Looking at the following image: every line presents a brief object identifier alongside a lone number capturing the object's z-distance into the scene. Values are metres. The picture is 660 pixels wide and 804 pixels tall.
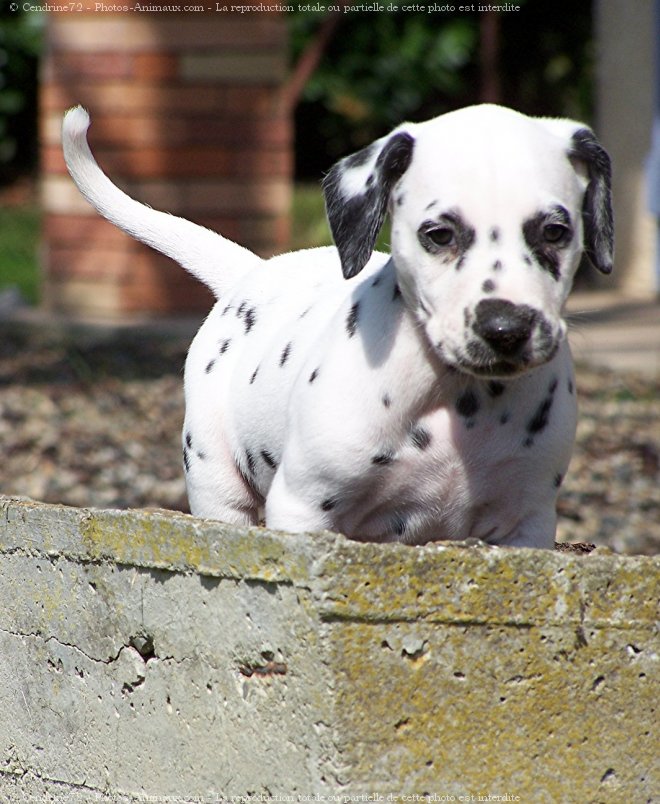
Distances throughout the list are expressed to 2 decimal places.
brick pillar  22.50
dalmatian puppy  6.32
